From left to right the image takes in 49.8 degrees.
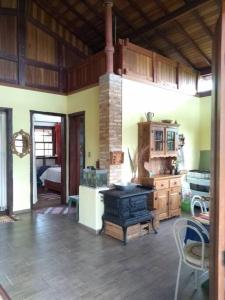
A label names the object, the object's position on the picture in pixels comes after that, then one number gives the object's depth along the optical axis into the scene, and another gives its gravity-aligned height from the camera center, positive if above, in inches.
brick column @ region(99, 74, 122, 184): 175.5 +18.8
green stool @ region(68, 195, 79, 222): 195.1 -49.8
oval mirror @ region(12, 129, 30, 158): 209.5 +1.8
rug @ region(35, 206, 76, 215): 215.0 -60.0
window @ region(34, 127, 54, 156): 381.5 +6.6
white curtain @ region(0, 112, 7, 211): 208.4 -16.3
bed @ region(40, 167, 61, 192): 291.9 -42.1
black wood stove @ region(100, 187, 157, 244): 154.7 -41.2
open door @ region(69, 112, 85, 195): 240.4 -7.8
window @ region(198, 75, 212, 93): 258.5 +65.6
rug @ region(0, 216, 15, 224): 191.8 -60.0
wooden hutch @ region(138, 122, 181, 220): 189.3 -15.3
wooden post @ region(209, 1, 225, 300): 42.4 -4.4
